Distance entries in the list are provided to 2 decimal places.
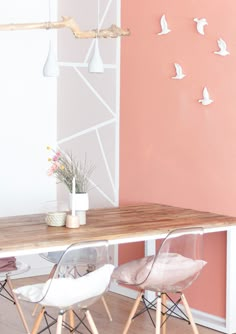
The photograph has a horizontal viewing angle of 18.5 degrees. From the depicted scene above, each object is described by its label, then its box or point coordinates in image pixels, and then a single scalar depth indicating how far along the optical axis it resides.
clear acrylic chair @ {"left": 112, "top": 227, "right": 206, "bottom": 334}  3.83
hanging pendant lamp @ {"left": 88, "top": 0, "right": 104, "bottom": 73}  4.18
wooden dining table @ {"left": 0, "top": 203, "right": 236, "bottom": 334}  3.54
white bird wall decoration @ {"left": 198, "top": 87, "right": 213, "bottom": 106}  4.66
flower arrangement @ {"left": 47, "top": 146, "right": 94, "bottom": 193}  4.13
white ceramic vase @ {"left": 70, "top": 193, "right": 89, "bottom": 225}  4.06
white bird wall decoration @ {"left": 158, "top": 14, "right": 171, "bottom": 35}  4.93
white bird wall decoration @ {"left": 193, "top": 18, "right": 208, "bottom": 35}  4.65
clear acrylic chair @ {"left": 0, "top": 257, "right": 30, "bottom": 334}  4.31
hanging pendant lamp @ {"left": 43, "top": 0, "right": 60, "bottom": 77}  4.12
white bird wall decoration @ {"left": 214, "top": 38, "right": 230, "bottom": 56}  4.52
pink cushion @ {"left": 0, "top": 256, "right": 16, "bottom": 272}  4.31
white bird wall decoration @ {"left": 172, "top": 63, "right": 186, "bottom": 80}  4.84
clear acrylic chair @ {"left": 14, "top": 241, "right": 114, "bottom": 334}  3.38
